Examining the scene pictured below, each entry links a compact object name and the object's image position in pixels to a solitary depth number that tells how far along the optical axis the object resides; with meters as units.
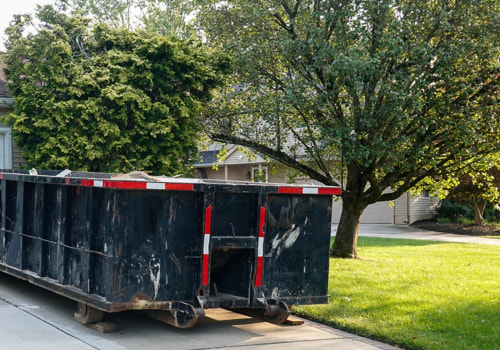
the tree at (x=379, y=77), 11.87
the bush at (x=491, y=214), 27.08
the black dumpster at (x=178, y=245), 6.45
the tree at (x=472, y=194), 22.42
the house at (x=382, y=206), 27.41
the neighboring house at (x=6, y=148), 15.95
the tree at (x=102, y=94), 12.97
